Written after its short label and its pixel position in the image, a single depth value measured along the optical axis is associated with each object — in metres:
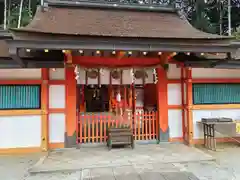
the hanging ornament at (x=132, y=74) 6.25
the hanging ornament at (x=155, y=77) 6.41
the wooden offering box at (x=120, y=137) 5.81
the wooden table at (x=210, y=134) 5.87
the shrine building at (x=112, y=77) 5.05
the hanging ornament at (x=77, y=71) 5.78
